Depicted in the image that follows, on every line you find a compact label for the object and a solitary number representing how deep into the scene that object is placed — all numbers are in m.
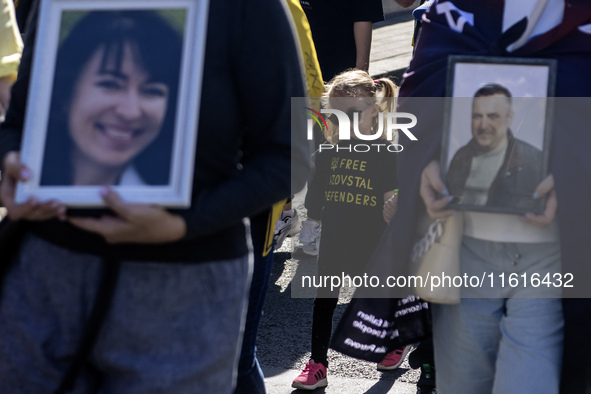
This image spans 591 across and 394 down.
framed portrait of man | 4.53
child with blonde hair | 7.51
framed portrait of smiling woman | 3.25
